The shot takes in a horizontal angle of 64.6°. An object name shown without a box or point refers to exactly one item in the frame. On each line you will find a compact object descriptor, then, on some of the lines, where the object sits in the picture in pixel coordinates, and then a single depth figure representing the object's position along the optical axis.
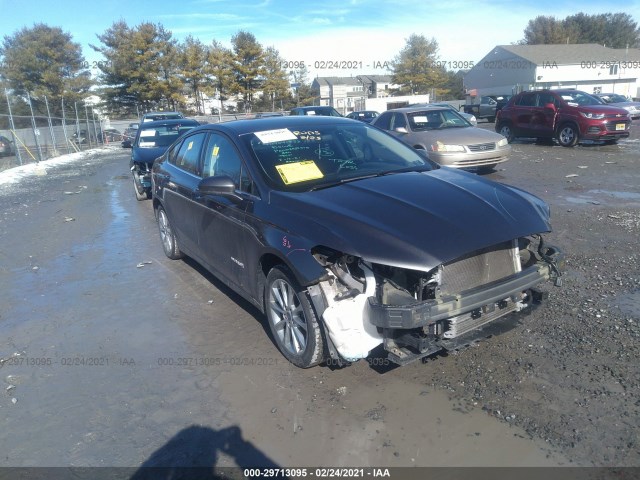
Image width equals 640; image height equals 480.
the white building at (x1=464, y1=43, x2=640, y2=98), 56.34
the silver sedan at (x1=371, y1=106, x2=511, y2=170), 10.57
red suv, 14.83
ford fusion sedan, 3.10
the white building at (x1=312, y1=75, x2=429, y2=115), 68.31
